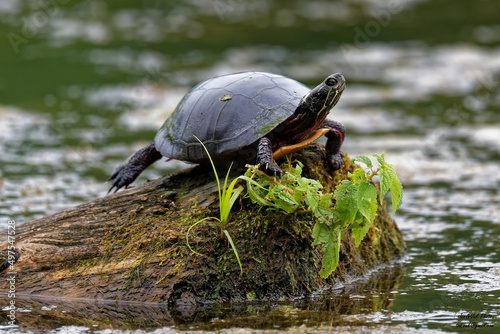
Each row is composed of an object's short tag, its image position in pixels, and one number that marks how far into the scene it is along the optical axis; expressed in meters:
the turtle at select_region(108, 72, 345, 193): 11.70
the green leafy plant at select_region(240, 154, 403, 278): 10.52
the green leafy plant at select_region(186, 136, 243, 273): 11.05
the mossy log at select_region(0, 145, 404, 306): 11.20
